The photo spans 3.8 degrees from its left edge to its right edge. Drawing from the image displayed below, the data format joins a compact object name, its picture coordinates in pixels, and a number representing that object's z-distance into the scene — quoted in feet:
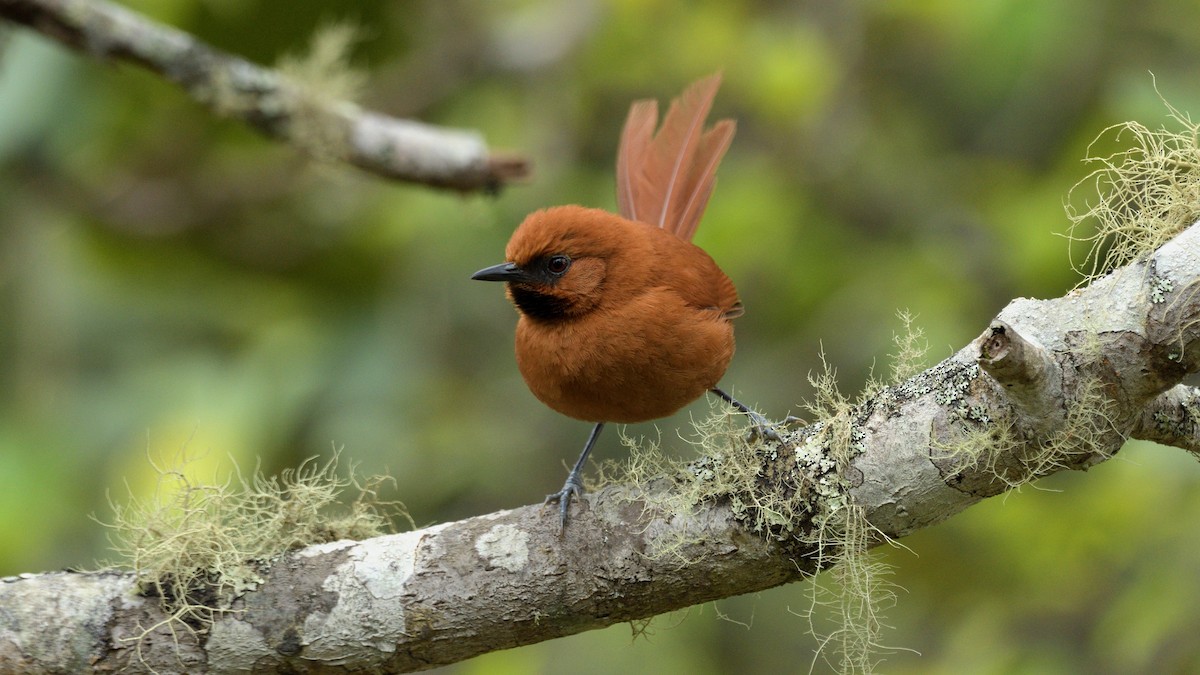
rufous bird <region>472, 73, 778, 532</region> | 14.73
